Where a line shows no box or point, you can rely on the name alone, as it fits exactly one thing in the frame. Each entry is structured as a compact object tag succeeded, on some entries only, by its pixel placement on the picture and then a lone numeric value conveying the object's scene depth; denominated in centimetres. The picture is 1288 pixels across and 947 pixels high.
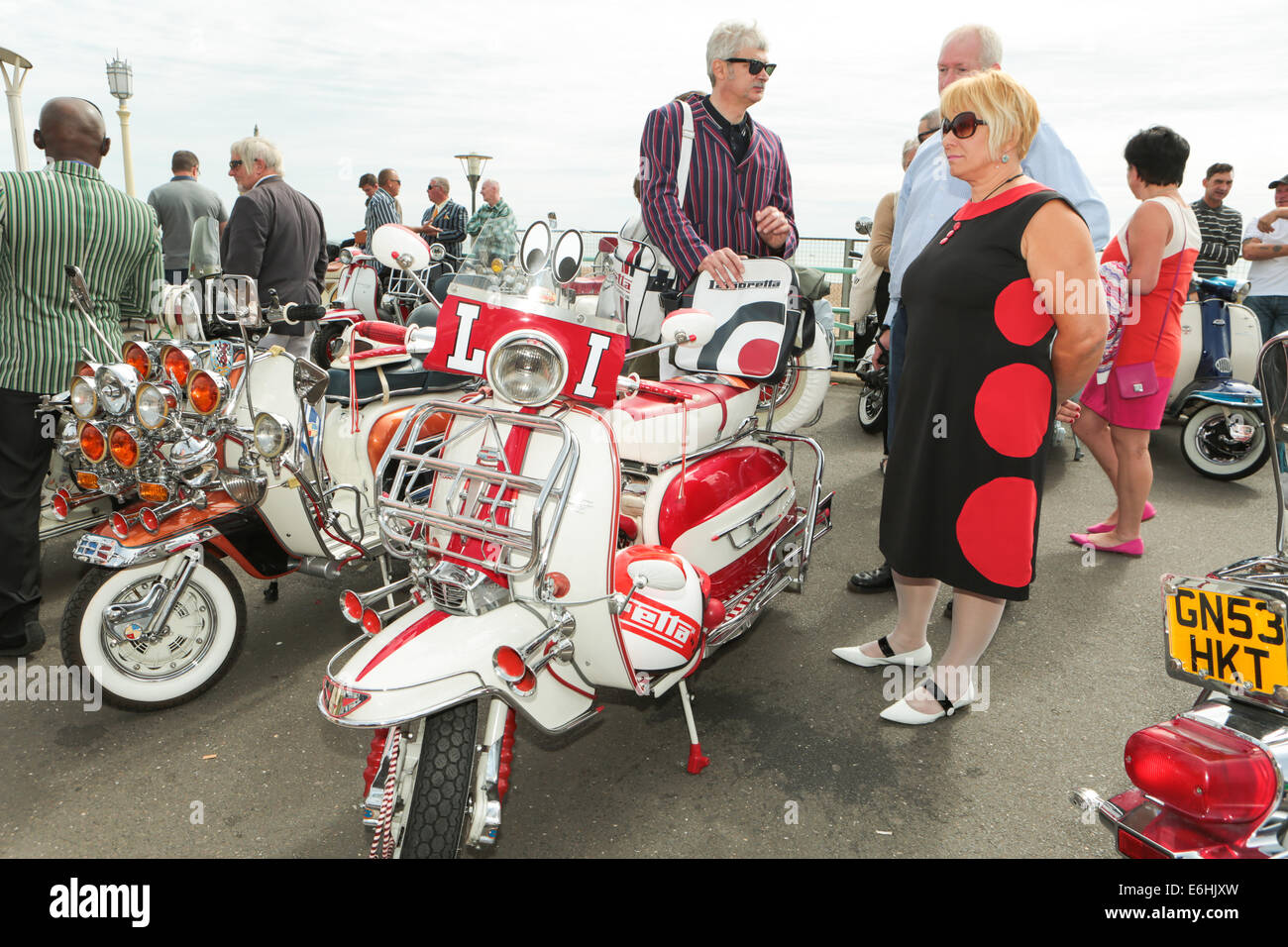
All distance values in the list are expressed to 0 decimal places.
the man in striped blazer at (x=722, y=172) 323
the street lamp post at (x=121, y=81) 1223
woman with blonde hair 217
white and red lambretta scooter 179
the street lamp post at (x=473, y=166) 1058
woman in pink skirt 369
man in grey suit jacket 426
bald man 293
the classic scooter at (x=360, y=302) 321
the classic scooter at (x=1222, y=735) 119
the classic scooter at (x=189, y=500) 263
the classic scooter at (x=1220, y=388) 538
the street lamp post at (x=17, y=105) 916
